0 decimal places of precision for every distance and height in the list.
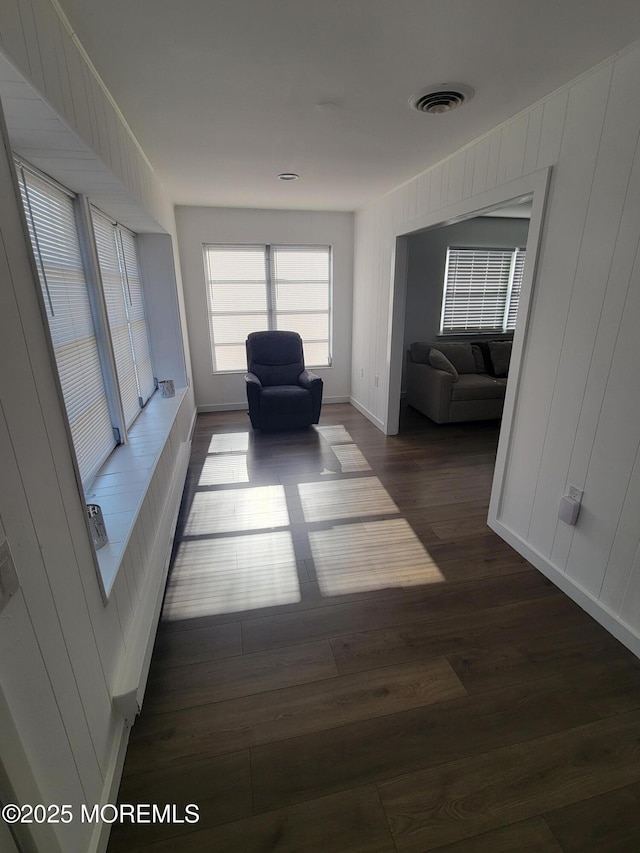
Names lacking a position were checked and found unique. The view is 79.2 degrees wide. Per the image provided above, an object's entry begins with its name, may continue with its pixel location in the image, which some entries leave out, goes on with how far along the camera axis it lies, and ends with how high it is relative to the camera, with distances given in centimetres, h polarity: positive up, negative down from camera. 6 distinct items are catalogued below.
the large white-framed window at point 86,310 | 169 -6
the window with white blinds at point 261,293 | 485 +5
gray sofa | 440 -95
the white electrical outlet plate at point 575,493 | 193 -95
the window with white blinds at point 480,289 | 542 +9
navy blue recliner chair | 424 -97
